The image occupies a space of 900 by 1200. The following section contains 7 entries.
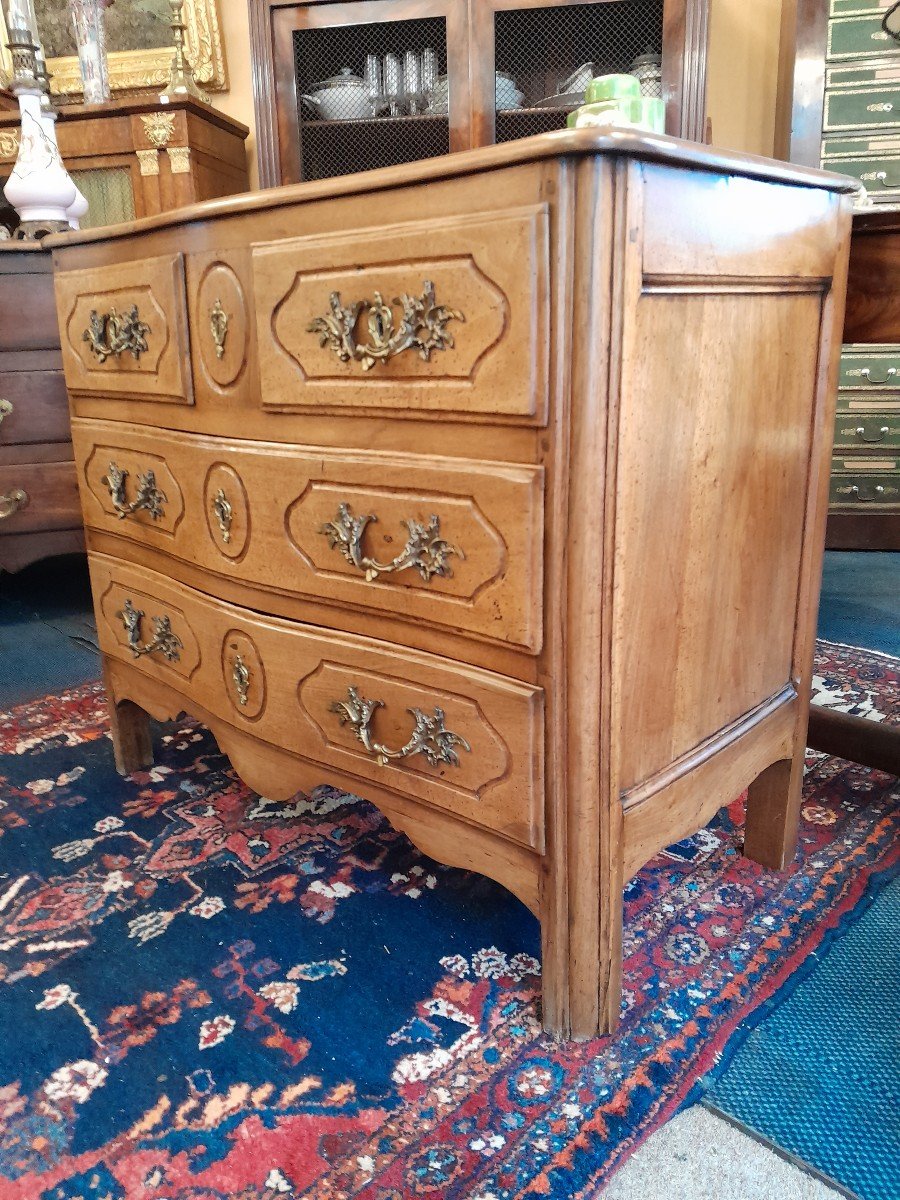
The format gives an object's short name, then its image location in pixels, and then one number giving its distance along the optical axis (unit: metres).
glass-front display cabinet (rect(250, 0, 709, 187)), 3.23
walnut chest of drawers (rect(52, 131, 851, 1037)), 0.89
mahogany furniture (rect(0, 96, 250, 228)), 3.24
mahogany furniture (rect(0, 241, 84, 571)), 2.42
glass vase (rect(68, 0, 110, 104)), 3.19
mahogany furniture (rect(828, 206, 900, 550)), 3.12
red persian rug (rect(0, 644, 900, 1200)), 0.94
